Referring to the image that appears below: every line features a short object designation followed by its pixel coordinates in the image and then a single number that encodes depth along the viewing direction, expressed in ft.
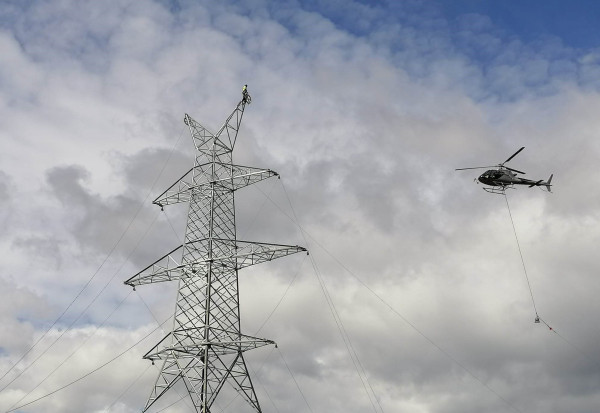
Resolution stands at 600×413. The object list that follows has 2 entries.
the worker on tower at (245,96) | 208.33
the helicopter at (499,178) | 213.25
